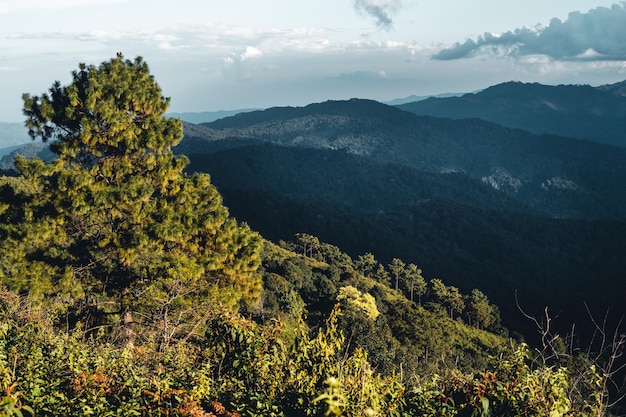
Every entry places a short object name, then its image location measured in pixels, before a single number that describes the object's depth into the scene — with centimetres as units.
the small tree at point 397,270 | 9375
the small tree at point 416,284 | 9138
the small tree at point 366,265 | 9494
